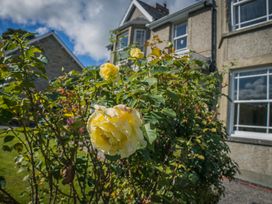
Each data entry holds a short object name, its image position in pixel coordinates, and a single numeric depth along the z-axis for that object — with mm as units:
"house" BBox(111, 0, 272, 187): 5961
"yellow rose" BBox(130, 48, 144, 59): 1638
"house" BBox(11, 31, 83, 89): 19125
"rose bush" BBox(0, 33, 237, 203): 777
